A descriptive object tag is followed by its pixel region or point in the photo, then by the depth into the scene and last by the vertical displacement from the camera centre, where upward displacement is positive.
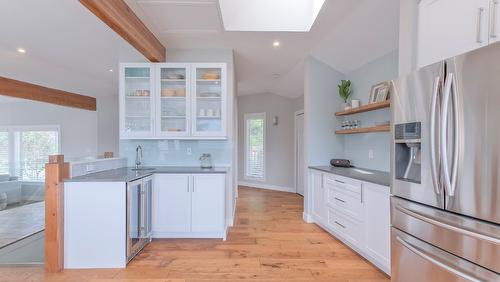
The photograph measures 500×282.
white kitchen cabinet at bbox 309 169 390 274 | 2.23 -0.79
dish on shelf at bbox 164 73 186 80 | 3.35 +0.91
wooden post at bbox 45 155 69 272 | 2.27 -0.73
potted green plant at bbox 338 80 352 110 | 3.68 +0.78
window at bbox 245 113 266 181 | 6.68 -0.11
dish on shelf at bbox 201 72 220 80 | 3.37 +0.92
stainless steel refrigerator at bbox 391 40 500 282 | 1.13 -0.16
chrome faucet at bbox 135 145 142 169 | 3.50 -0.23
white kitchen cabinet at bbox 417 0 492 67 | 1.39 +0.74
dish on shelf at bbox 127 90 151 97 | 3.33 +0.67
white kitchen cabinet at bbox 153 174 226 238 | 2.96 -0.76
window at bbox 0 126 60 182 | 6.80 -0.03
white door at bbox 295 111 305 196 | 5.76 -0.25
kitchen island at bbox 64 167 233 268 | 2.34 -0.76
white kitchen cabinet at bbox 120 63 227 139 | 3.28 +0.58
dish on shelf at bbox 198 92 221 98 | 3.41 +0.66
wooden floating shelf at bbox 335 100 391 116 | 2.84 +0.44
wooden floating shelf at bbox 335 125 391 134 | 2.84 +0.16
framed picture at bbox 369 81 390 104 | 2.93 +0.63
